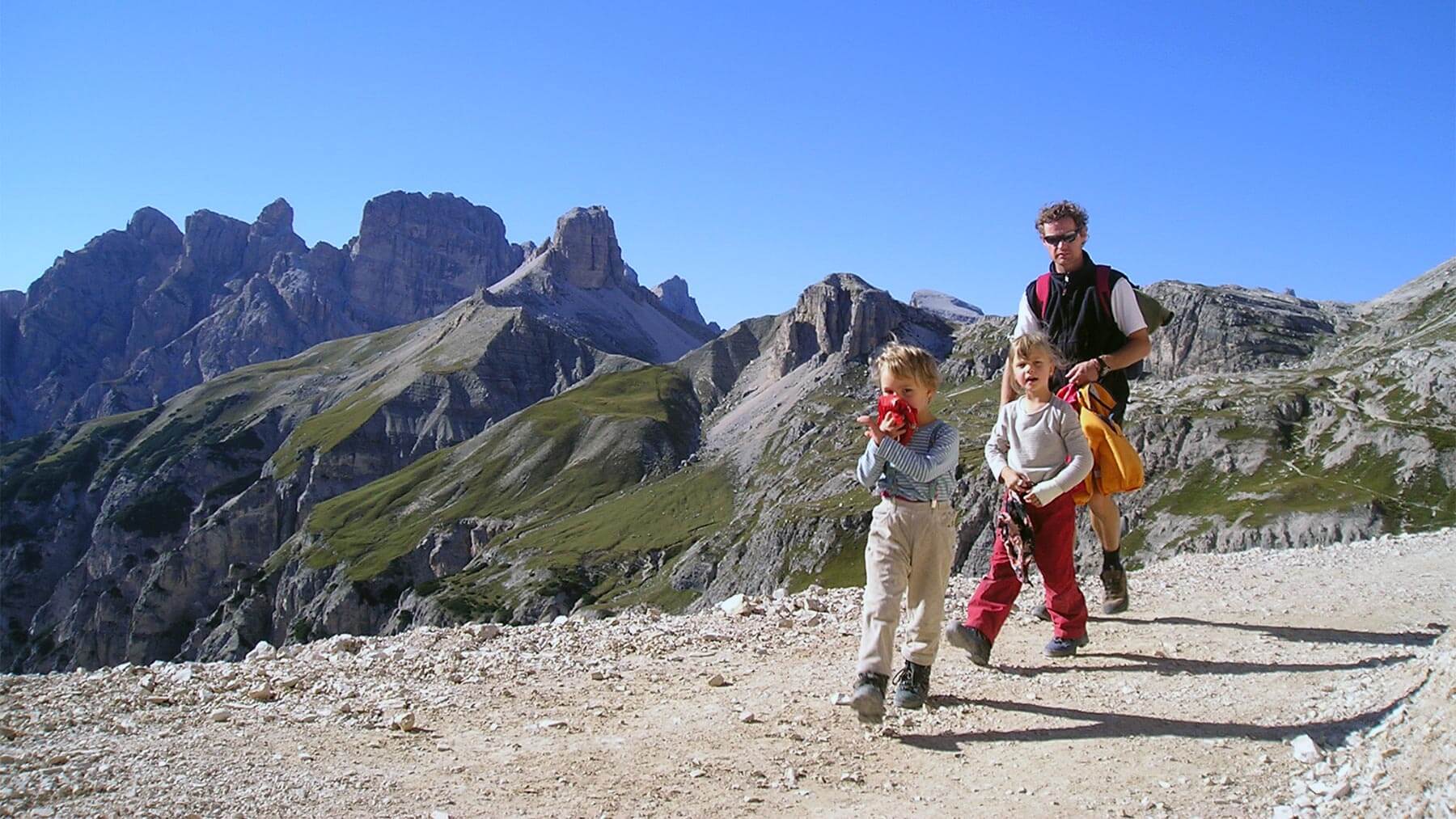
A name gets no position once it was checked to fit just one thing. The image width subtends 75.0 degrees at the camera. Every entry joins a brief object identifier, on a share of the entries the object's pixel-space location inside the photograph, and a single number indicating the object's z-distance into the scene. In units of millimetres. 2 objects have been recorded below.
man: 10078
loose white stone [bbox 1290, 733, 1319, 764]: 6816
